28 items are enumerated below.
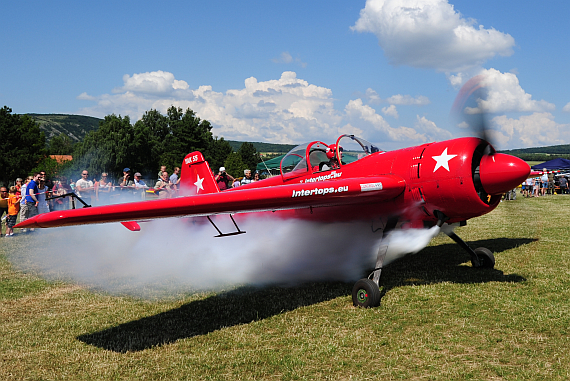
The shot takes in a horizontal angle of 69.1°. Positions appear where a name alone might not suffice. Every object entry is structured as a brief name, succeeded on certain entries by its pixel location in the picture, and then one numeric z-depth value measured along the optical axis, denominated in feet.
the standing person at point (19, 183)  56.44
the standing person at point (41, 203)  46.10
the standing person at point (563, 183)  103.91
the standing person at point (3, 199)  44.96
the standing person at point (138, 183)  48.92
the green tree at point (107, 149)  226.58
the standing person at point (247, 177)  47.73
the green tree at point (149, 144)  247.29
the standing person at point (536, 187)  98.27
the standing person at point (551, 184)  103.19
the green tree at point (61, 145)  458.91
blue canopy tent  126.72
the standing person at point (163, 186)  47.83
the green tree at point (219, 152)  300.69
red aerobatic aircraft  16.21
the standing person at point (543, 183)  99.71
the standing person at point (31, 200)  44.91
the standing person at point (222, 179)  42.22
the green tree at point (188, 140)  272.86
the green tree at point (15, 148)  198.39
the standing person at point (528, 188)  97.89
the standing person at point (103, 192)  49.34
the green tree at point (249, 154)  401.78
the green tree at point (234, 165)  321.60
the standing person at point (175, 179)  51.36
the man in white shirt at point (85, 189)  48.96
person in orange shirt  44.49
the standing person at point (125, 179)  48.60
